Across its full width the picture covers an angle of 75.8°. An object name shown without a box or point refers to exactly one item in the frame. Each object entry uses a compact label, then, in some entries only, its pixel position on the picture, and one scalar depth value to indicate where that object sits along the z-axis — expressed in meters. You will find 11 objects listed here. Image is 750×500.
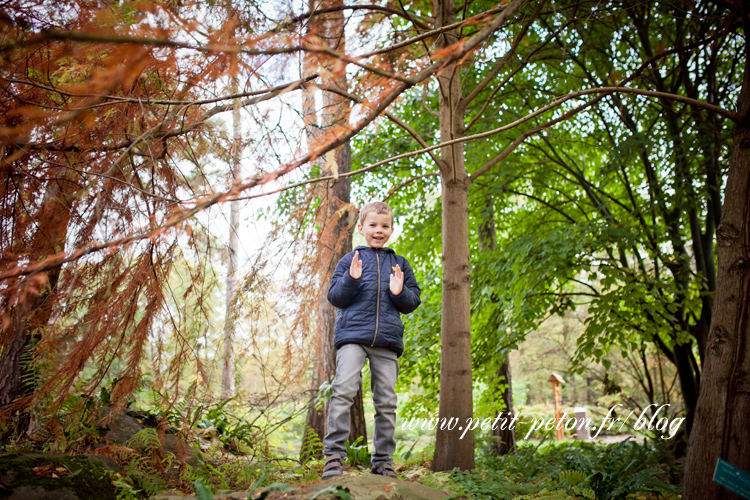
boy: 3.31
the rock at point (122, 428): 3.46
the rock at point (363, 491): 2.25
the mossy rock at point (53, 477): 2.40
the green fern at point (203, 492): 2.09
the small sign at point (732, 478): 2.40
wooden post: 12.97
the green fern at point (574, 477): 3.63
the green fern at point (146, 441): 3.16
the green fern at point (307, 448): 4.24
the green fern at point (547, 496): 3.13
